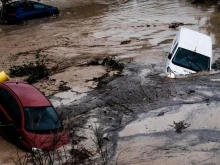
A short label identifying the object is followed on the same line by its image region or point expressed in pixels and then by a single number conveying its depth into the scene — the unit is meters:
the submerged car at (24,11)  22.91
